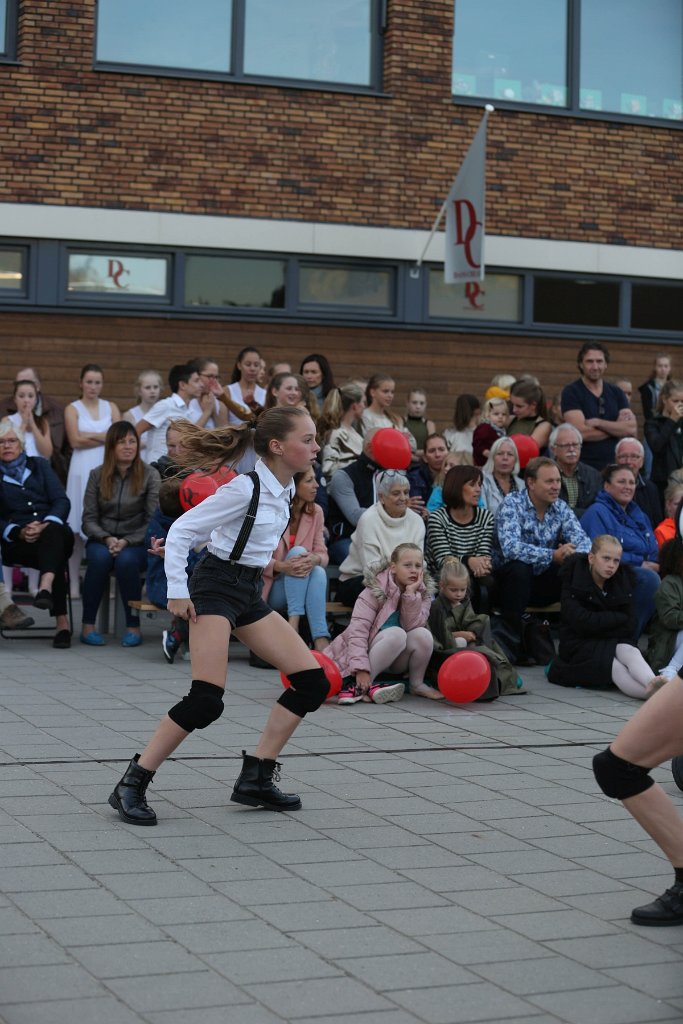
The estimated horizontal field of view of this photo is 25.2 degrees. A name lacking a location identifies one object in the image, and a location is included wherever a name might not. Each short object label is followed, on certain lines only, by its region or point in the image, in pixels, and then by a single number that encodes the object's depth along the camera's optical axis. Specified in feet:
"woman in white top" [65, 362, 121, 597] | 45.14
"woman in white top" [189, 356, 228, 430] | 44.24
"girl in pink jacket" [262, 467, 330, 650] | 35.94
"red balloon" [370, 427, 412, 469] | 38.22
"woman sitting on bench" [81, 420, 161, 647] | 39.27
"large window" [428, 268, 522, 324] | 60.59
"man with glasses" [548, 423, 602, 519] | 41.29
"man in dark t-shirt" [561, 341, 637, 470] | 46.26
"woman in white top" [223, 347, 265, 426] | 45.27
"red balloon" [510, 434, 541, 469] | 42.78
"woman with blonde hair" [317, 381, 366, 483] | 41.55
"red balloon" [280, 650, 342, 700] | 29.30
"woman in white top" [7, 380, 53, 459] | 44.27
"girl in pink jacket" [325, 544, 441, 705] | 32.76
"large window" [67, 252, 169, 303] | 55.42
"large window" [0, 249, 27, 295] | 54.75
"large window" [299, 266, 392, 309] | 58.59
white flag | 54.85
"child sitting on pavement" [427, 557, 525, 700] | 33.71
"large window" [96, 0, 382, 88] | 55.83
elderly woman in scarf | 38.70
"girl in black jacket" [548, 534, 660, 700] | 34.37
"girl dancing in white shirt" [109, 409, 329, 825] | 21.58
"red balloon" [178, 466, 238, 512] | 34.04
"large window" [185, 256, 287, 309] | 56.95
